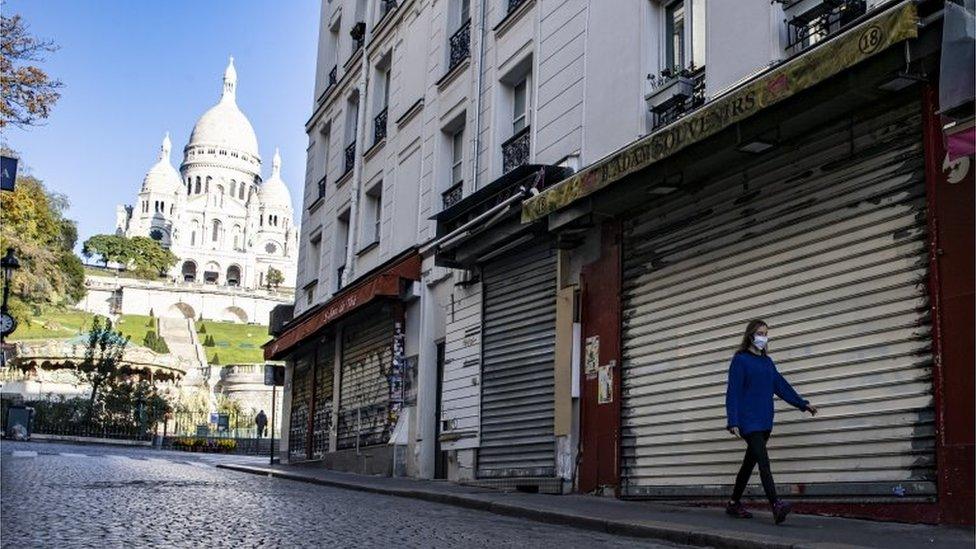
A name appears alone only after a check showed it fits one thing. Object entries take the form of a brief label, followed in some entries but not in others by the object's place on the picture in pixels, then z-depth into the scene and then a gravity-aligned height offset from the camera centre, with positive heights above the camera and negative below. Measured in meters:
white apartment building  11.64 +3.60
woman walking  8.38 +0.47
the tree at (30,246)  28.27 +6.69
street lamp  24.03 +3.02
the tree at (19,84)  20.70 +6.87
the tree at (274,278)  159.12 +24.46
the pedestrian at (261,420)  29.29 +0.62
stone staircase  74.50 +8.82
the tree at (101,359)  42.00 +3.18
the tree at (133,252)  137.62 +24.13
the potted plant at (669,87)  11.51 +3.97
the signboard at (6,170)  17.40 +4.29
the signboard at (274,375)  26.86 +1.71
